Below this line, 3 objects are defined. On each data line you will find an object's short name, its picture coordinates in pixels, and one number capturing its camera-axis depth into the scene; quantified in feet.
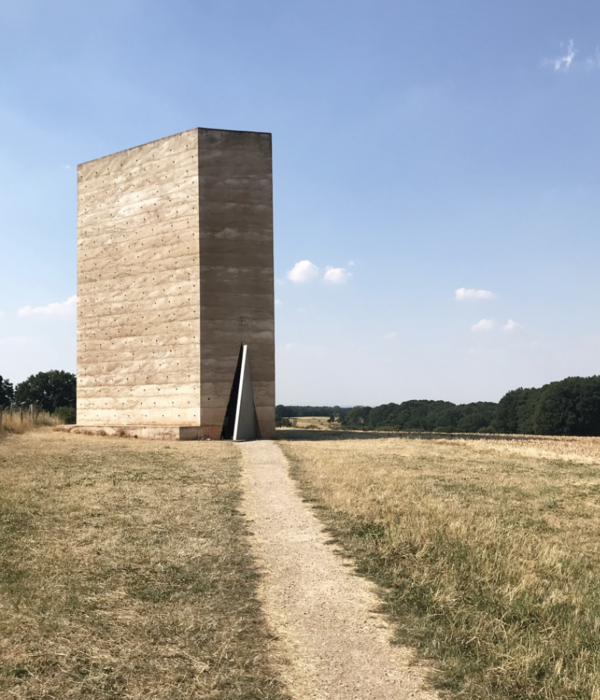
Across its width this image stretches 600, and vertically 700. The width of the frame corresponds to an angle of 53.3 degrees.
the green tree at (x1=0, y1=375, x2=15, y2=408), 238.07
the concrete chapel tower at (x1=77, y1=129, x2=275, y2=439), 104.12
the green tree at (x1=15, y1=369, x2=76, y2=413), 212.43
